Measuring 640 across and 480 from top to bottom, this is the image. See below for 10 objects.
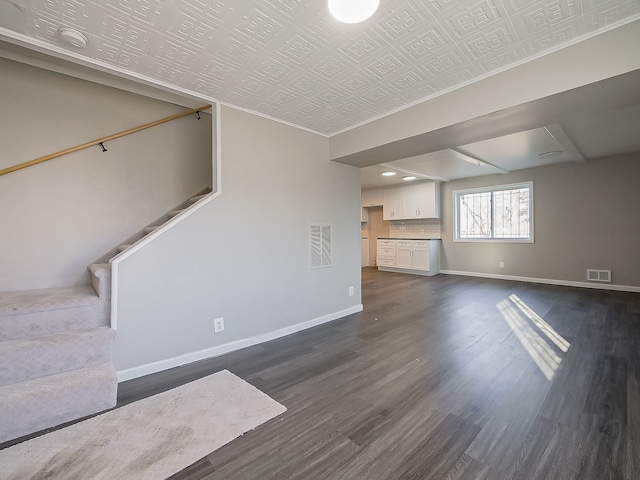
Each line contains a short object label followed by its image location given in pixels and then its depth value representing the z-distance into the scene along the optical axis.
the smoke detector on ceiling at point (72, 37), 1.71
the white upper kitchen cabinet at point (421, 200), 7.06
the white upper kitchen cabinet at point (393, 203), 7.67
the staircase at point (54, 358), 1.63
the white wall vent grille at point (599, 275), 5.13
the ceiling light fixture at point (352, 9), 1.48
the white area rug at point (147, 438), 1.34
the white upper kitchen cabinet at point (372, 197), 8.13
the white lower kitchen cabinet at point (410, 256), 7.07
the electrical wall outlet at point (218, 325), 2.63
